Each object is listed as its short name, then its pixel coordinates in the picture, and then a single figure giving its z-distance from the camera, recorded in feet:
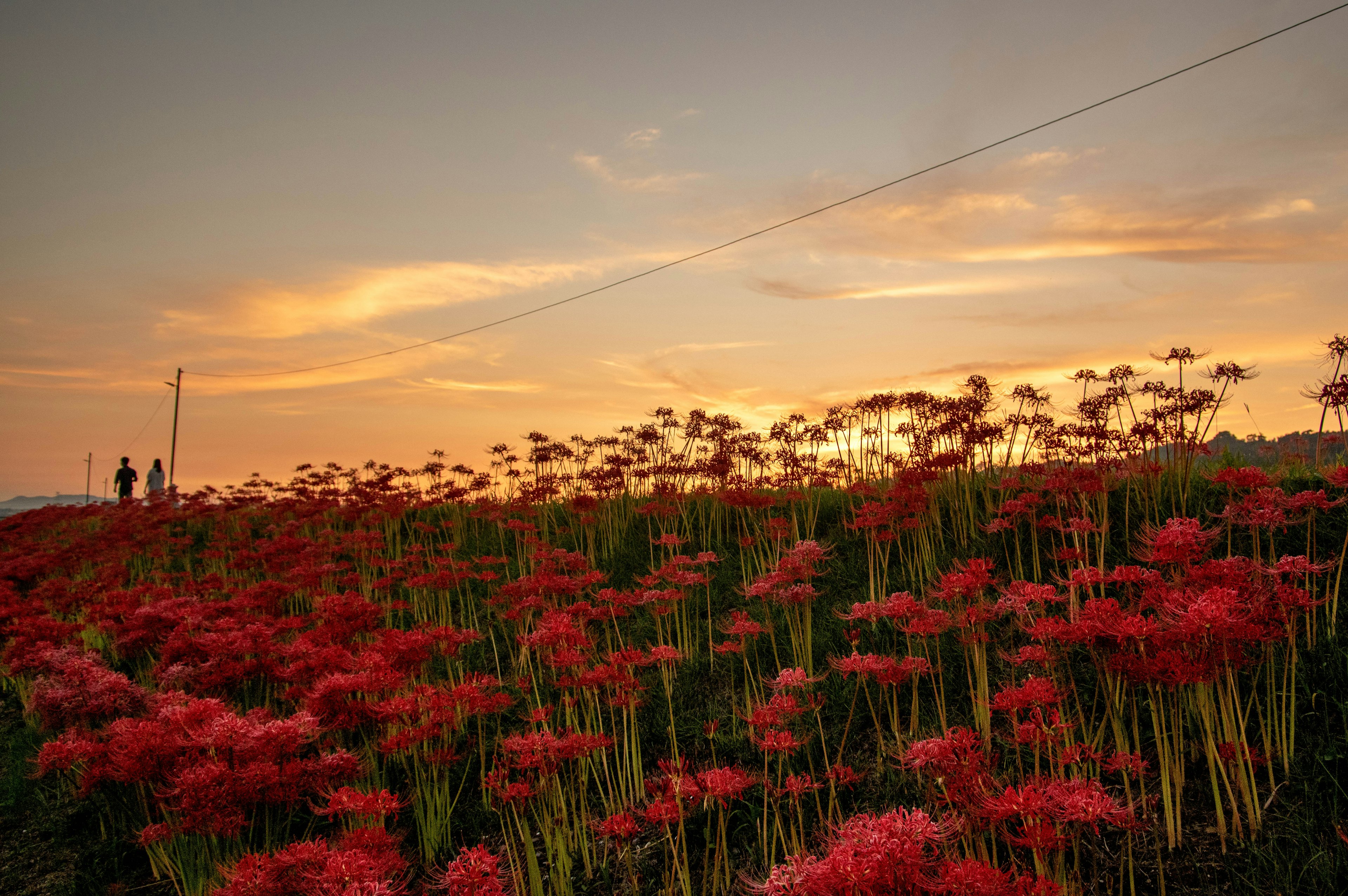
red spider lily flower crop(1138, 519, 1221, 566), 13.11
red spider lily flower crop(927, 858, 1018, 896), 7.59
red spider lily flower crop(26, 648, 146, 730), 21.71
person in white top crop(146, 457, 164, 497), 97.76
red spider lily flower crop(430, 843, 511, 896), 9.86
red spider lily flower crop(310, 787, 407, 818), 12.99
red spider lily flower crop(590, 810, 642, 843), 12.86
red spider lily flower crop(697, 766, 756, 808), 11.61
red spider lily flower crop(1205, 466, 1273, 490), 19.10
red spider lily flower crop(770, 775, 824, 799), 11.94
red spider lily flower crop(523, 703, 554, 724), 16.28
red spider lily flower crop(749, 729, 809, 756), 12.76
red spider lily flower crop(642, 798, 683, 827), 12.73
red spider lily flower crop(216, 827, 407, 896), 10.56
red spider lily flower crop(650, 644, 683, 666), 17.93
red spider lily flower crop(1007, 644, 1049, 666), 14.46
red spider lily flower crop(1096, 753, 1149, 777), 12.40
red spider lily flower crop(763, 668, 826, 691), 14.37
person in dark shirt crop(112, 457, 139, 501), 96.22
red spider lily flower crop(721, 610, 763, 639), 16.92
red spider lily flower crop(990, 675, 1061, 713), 11.59
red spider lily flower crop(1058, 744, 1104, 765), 10.86
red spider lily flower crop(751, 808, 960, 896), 7.13
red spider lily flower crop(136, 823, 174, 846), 18.45
